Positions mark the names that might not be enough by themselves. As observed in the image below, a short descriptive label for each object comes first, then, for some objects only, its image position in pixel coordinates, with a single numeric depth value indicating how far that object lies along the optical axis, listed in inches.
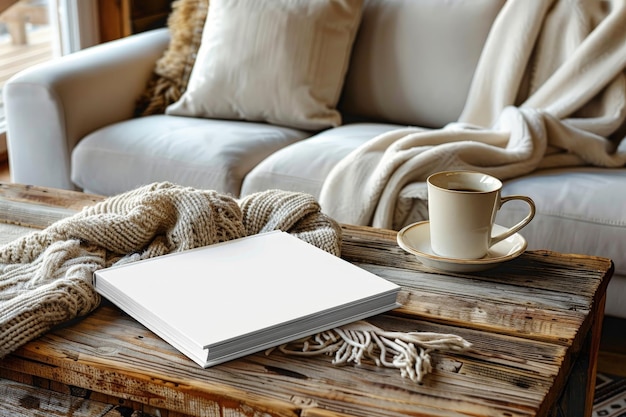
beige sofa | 95.3
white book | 54.8
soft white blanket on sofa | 88.7
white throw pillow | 104.1
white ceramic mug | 61.6
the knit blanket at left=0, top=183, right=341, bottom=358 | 57.7
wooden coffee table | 52.2
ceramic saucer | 62.6
